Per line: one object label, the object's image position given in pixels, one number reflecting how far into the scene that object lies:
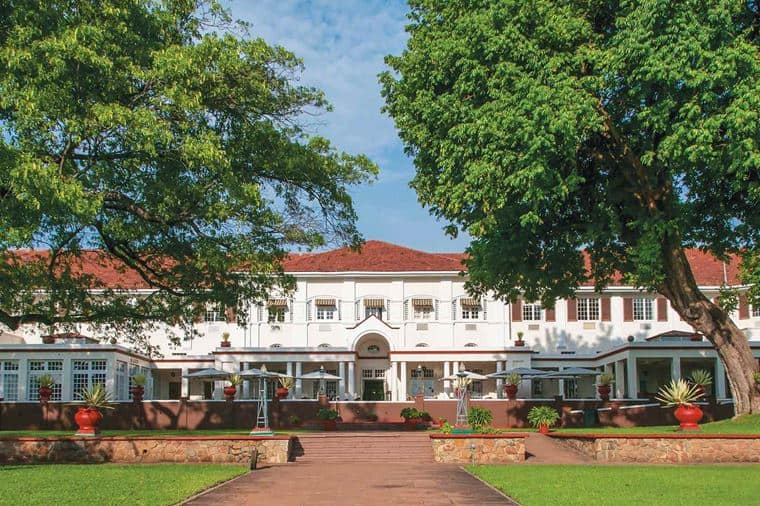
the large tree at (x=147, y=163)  18.33
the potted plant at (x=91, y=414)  22.98
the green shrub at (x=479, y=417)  26.69
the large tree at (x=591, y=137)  19.17
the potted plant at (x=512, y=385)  36.66
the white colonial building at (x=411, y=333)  45.66
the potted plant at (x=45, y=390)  34.56
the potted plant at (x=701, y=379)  32.51
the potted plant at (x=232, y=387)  35.38
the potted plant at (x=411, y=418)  33.41
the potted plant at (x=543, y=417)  30.16
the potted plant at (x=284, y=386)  36.94
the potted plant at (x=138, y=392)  34.28
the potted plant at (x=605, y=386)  36.47
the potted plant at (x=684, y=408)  23.14
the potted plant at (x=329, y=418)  32.78
